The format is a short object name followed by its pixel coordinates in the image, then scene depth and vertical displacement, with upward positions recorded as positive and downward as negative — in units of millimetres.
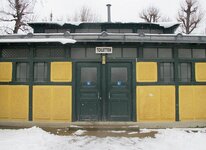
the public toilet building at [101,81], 8336 +15
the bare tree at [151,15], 24078 +7061
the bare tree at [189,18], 21922 +6144
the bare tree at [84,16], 27889 +7918
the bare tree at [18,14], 19031 +5538
